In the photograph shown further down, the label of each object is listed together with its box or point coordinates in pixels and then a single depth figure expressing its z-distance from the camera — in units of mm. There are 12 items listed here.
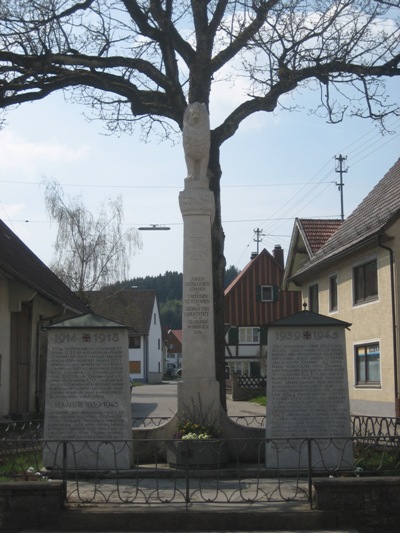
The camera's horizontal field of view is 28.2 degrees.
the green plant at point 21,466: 10016
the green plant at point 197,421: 12367
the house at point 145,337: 71750
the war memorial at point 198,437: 8820
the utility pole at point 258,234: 84750
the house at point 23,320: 20234
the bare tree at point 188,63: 15812
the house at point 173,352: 116750
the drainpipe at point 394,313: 22266
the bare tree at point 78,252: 45750
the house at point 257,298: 56094
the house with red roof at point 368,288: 22609
